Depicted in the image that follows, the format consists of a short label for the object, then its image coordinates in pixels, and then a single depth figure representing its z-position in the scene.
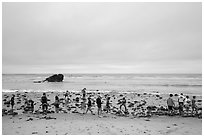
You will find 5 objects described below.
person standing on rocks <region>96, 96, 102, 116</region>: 14.93
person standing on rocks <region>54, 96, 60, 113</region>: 15.75
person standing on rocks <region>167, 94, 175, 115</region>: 15.03
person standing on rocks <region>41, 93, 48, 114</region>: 15.51
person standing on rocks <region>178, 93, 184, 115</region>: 14.85
